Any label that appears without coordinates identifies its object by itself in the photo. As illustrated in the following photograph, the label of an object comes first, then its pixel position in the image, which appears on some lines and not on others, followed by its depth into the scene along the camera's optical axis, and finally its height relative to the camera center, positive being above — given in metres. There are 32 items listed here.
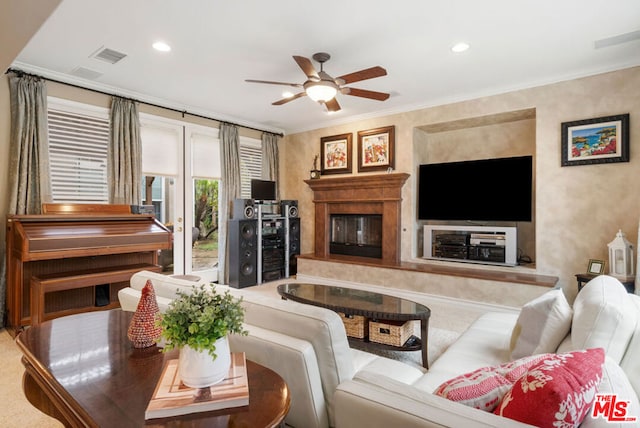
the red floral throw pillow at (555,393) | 0.83 -0.47
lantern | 3.35 -0.46
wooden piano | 3.02 -0.40
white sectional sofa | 0.93 -0.53
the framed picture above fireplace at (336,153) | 5.64 +1.00
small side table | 3.28 -0.70
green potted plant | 0.93 -0.34
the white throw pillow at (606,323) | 1.24 -0.43
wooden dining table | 0.87 -0.53
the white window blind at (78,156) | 3.73 +0.65
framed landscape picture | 3.54 +0.78
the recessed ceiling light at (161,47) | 3.05 +1.53
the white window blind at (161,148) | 4.52 +0.89
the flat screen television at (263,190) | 5.59 +0.37
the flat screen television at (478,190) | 4.24 +0.30
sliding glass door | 4.65 +0.36
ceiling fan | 2.86 +1.18
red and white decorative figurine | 1.32 -0.44
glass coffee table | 2.44 -0.75
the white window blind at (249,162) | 5.76 +0.87
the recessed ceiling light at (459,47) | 3.09 +1.54
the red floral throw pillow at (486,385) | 1.01 -0.55
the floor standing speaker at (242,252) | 5.16 -0.63
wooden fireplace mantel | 5.06 +0.17
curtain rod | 3.42 +1.44
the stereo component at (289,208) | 5.89 +0.07
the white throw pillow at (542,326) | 1.54 -0.54
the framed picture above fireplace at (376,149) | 5.16 +1.00
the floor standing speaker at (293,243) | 5.97 -0.56
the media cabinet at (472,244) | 4.28 -0.43
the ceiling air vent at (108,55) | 3.18 +1.52
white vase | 0.96 -0.45
